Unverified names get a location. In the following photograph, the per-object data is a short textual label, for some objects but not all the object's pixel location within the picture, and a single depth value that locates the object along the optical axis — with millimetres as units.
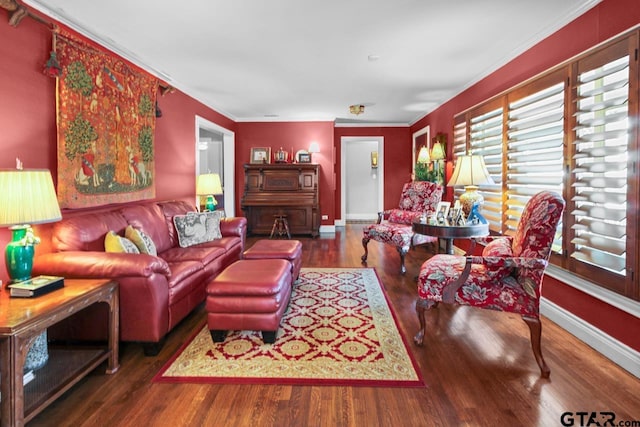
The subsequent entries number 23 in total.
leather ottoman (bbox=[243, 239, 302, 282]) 3434
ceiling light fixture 6031
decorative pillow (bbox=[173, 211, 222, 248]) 3814
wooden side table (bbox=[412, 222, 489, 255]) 3182
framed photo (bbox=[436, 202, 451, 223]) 3447
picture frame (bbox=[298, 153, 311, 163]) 7328
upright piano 6945
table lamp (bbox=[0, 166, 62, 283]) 1760
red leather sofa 2240
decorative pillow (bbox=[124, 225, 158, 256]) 2920
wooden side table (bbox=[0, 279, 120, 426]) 1468
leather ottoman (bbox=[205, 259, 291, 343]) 2422
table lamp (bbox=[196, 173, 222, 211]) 4871
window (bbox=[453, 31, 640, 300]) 2191
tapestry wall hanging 2678
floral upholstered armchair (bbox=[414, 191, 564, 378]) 2148
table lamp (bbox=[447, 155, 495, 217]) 3381
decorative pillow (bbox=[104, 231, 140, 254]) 2594
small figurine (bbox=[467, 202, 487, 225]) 3443
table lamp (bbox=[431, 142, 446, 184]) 5586
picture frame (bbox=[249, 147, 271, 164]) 7352
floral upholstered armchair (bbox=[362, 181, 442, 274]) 4277
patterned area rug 2070
